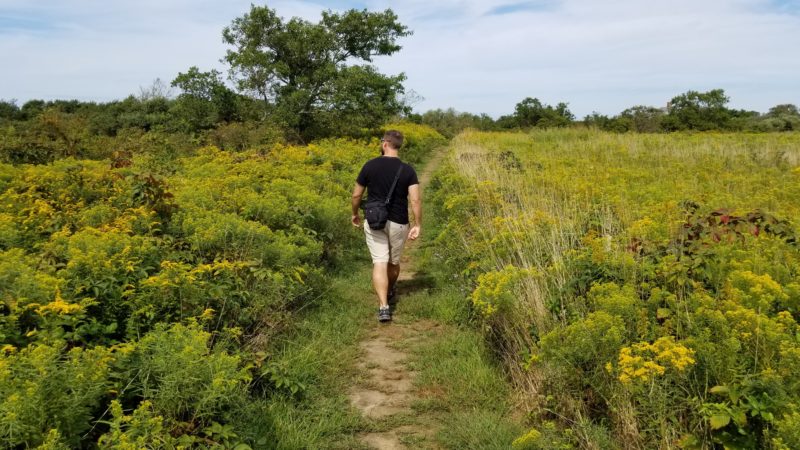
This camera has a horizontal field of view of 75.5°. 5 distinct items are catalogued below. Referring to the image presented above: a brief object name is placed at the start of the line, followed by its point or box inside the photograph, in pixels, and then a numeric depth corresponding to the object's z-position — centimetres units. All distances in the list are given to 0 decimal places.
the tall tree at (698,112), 3588
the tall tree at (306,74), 1723
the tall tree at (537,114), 4691
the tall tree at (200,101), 1633
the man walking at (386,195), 576
